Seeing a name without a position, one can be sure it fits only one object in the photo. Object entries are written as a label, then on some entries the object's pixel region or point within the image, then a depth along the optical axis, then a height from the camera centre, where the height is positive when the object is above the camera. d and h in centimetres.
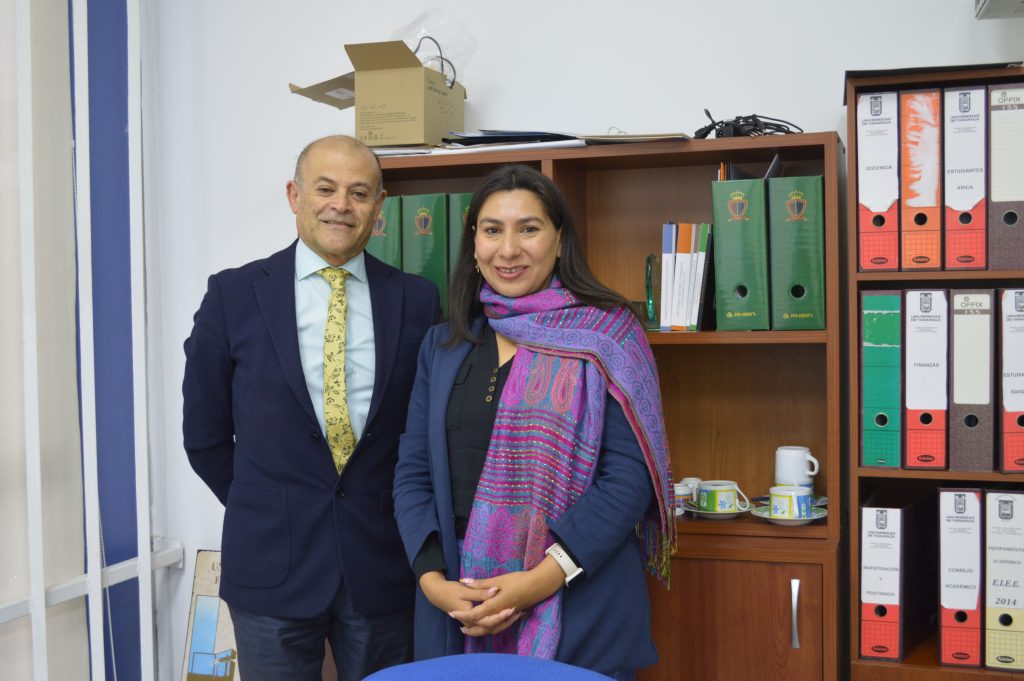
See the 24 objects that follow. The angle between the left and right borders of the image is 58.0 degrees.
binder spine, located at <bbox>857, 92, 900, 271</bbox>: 193 +28
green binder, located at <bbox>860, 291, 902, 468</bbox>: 195 -14
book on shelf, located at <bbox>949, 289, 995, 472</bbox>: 190 -14
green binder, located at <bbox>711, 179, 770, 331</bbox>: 205 +13
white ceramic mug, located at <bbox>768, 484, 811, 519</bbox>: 205 -43
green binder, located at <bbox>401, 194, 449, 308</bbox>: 228 +20
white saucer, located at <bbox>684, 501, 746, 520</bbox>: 213 -47
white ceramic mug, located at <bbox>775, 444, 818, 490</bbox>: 214 -36
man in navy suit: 170 -22
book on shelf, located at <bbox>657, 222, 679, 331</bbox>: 215 +10
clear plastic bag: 248 +75
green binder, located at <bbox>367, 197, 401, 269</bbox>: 231 +21
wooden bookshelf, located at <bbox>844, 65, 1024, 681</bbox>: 189 -10
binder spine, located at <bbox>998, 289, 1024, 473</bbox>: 188 -15
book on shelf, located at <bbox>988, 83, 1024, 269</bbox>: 187 +27
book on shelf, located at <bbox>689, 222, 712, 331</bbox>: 213 +9
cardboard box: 223 +53
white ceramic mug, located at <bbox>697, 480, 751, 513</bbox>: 213 -43
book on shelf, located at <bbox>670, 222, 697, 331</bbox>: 214 +8
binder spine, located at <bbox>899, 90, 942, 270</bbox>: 192 +27
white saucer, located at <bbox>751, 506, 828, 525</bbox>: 206 -47
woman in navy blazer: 156 -27
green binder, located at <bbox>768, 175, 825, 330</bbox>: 202 +14
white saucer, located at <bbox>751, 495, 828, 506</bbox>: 217 -45
